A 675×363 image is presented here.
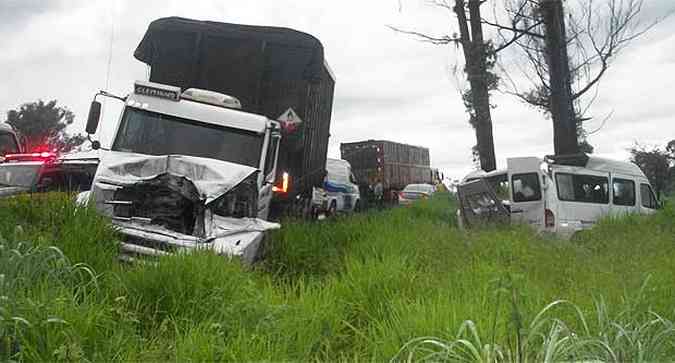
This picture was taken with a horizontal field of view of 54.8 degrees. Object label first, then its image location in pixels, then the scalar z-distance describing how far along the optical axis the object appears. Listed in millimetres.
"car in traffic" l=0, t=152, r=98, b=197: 12250
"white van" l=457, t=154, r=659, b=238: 12086
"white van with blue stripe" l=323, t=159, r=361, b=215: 20188
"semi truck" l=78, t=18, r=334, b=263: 6984
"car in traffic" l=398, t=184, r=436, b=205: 33219
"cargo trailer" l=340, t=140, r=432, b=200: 33844
